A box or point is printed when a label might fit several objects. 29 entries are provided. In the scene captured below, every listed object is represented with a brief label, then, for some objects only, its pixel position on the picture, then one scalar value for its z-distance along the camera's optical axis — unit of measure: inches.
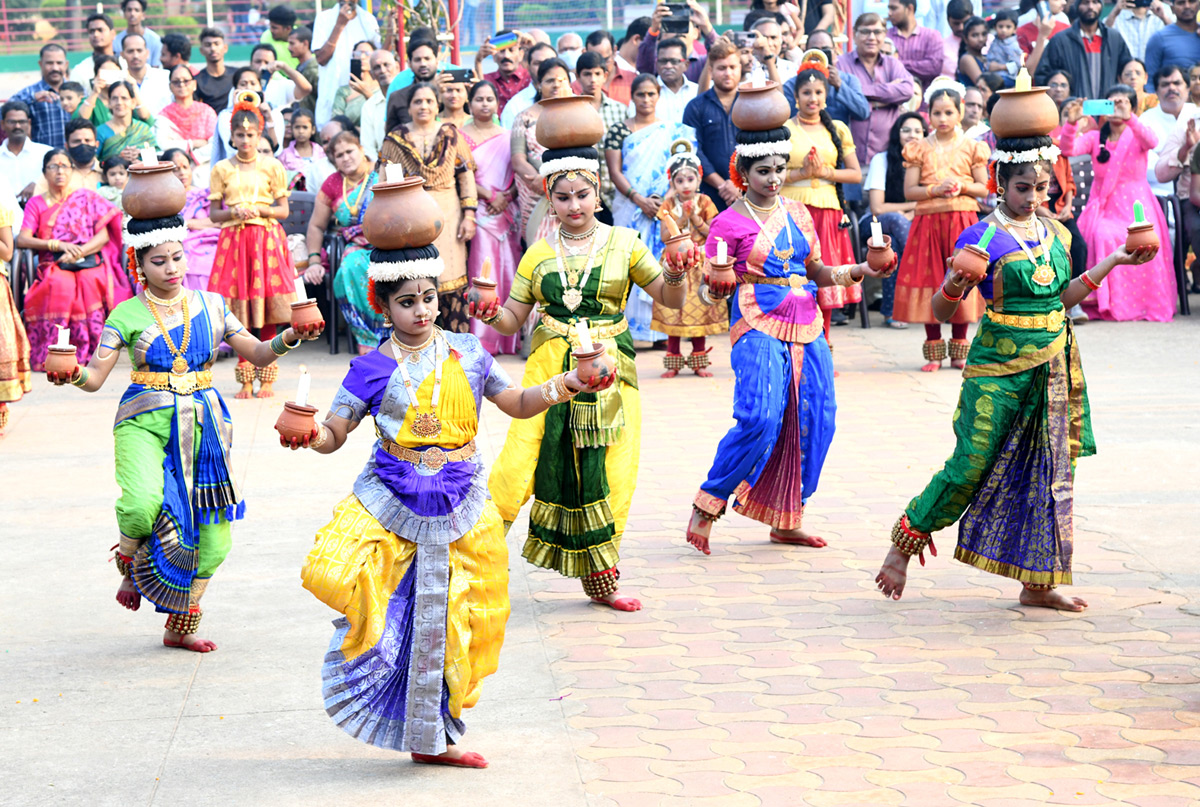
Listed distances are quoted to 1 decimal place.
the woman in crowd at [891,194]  487.8
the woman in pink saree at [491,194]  478.3
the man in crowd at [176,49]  562.9
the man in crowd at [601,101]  463.5
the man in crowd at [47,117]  510.6
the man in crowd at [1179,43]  556.4
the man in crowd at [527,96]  507.2
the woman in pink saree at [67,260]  476.7
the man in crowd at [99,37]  560.4
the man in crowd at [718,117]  470.6
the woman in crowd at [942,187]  450.0
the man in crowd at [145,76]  550.8
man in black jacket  565.3
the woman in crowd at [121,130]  503.2
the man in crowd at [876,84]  518.6
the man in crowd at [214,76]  552.1
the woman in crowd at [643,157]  464.8
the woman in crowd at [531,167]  450.9
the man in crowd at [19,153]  497.4
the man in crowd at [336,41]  553.9
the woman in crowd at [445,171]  453.4
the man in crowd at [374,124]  512.4
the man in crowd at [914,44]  564.4
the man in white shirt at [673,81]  491.7
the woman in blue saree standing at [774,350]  266.4
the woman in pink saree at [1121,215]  496.1
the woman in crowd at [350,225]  468.8
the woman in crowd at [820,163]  433.7
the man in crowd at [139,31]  574.9
